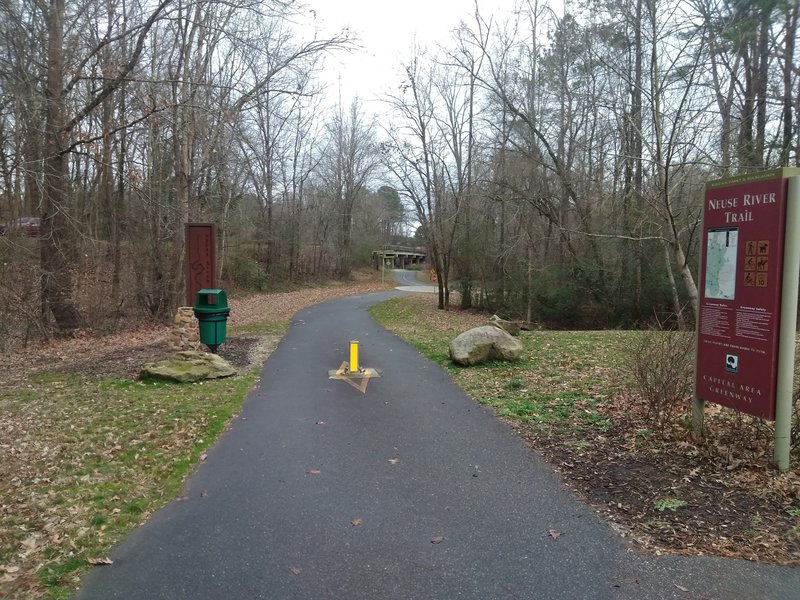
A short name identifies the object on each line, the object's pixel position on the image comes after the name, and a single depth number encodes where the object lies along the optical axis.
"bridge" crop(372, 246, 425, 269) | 66.44
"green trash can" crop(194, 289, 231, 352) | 11.47
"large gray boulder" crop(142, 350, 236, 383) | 9.30
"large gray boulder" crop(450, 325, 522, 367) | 10.46
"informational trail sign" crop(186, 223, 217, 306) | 12.51
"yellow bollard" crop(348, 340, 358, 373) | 10.20
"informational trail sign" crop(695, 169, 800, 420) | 4.45
